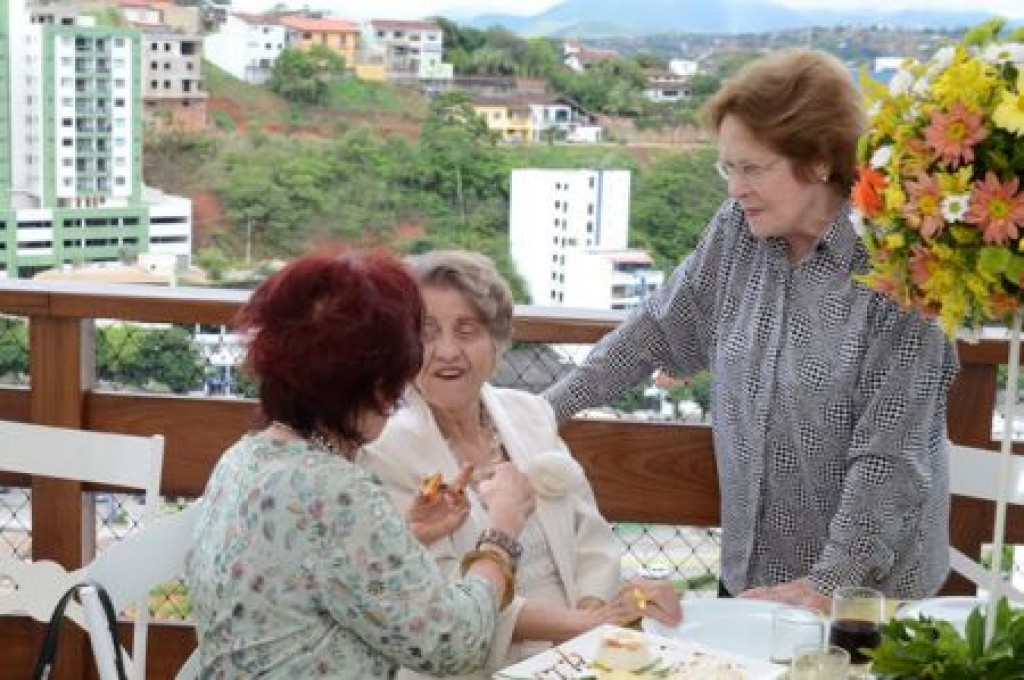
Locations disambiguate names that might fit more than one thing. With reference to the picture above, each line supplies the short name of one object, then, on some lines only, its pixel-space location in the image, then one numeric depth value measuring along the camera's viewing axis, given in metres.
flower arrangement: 1.79
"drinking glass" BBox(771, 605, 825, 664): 2.04
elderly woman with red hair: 1.95
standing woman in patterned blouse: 2.58
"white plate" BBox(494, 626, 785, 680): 2.03
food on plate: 2.04
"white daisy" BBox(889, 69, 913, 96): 1.89
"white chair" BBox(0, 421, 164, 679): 2.50
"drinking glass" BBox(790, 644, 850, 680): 1.93
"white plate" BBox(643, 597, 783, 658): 2.20
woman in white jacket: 2.49
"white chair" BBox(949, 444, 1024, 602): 2.72
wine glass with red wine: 2.06
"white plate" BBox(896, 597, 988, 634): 2.30
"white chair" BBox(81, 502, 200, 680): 2.23
